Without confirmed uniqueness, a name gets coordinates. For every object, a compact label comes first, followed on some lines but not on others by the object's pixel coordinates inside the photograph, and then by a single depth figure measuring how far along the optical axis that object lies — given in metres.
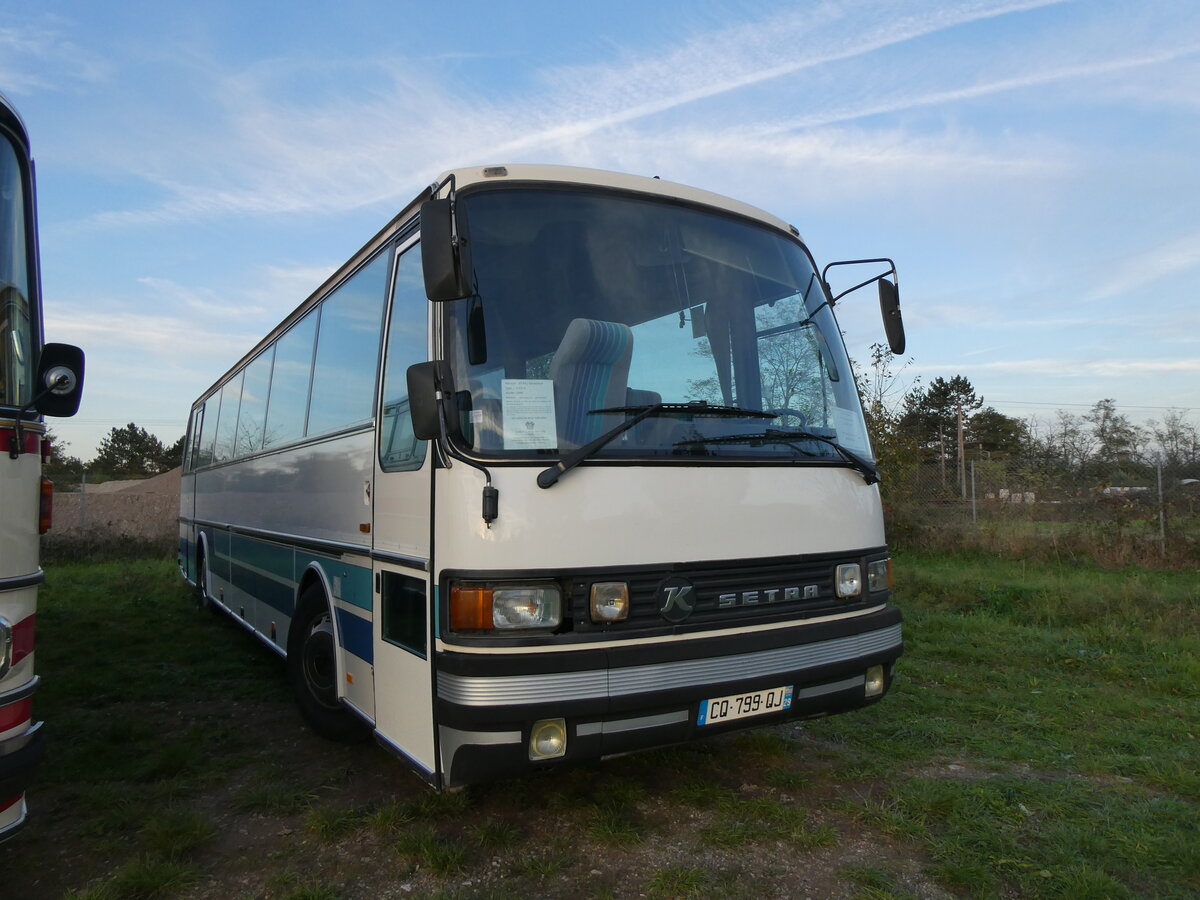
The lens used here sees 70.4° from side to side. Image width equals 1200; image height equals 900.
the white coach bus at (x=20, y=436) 2.82
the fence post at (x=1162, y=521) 11.89
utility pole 14.63
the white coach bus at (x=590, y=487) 3.19
